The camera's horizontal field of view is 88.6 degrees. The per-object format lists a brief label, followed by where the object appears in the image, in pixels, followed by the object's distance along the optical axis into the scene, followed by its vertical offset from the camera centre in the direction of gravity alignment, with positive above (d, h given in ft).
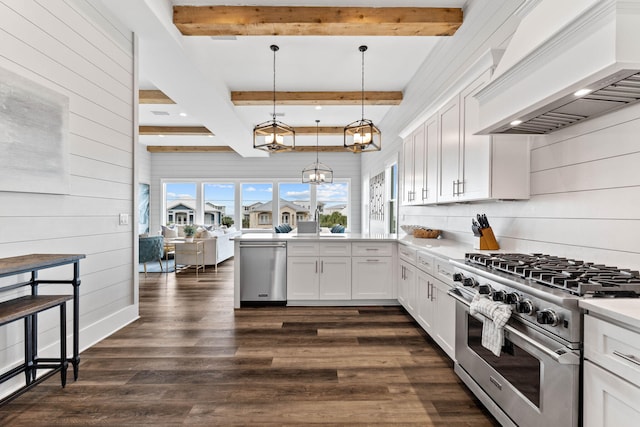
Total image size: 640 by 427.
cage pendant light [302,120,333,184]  24.40 +3.07
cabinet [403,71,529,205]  7.54 +1.53
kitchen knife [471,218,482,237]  8.57 -0.35
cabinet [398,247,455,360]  8.36 -2.47
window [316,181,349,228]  33.04 +1.25
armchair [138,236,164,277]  19.48 -2.17
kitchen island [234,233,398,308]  13.58 -2.28
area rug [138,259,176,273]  22.49 -3.98
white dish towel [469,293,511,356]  5.29 -1.72
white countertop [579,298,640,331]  3.40 -1.02
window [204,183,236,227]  32.63 +0.92
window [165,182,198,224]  32.53 +1.17
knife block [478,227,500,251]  8.36 -0.64
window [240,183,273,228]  32.73 +0.84
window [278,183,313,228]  32.91 +1.12
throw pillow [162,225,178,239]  27.35 -1.67
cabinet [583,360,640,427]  3.44 -2.05
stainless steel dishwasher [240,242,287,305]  13.74 -2.45
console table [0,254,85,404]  6.17 -1.87
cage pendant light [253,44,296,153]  12.84 +3.22
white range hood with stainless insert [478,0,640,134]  3.92 +2.13
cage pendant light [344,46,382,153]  13.17 +3.24
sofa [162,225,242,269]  21.25 -2.36
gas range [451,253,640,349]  4.12 -0.99
